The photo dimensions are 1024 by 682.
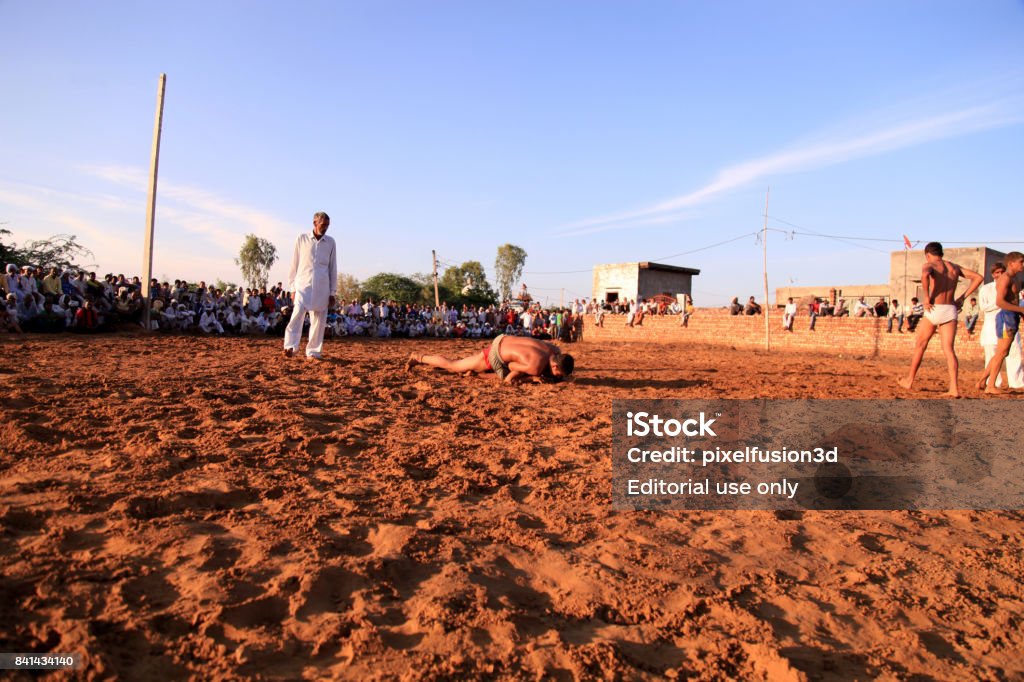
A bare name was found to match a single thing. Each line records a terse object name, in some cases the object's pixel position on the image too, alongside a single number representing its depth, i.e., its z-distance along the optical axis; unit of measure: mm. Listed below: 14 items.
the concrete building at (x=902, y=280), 23703
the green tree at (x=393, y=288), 45531
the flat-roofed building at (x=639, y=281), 33406
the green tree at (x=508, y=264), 65000
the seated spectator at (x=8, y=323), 10164
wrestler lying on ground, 5734
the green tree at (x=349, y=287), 44594
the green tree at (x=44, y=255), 20916
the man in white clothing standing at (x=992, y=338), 6434
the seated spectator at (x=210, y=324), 14117
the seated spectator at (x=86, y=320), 11434
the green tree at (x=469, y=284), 47031
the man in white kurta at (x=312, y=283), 6805
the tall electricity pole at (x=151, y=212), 12359
